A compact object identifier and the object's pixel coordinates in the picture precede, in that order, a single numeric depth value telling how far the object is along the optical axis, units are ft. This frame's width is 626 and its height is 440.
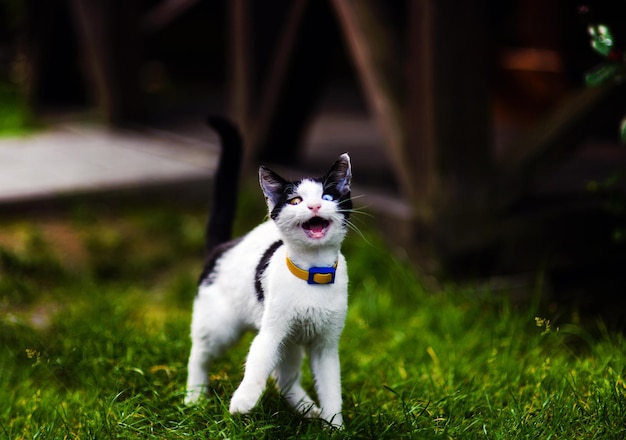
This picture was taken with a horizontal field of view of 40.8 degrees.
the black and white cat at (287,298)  6.45
